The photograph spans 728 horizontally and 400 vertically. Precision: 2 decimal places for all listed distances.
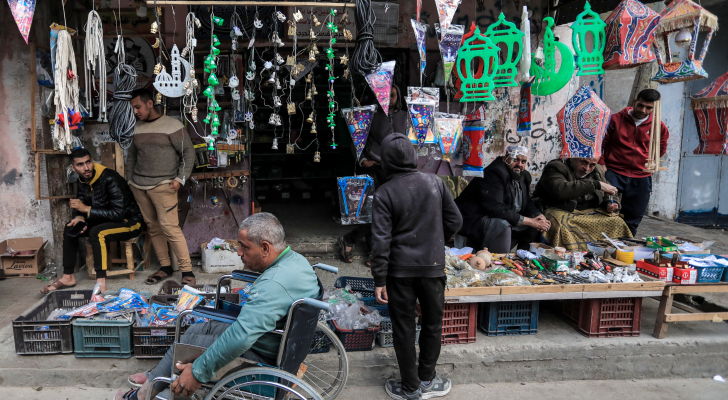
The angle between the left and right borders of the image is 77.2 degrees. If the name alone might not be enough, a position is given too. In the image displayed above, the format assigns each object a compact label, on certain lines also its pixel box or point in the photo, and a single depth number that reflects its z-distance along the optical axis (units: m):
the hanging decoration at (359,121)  4.10
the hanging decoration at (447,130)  3.97
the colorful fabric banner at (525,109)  4.08
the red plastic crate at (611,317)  3.45
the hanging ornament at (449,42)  3.68
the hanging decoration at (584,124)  4.03
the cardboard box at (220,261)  4.81
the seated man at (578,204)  4.58
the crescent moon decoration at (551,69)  3.70
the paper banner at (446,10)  3.68
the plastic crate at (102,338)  3.10
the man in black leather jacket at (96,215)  4.17
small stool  4.52
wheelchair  2.04
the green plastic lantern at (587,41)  3.80
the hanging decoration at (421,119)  3.83
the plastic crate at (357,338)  3.20
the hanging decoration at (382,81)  3.85
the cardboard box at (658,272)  3.44
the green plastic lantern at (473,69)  3.69
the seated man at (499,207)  4.36
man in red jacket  4.62
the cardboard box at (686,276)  3.38
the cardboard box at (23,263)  4.69
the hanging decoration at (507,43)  3.69
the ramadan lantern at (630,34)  3.70
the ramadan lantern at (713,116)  4.41
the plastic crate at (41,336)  3.08
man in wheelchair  2.02
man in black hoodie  2.69
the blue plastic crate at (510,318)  3.47
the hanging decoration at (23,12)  3.26
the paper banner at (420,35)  3.64
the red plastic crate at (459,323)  3.32
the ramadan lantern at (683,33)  3.78
